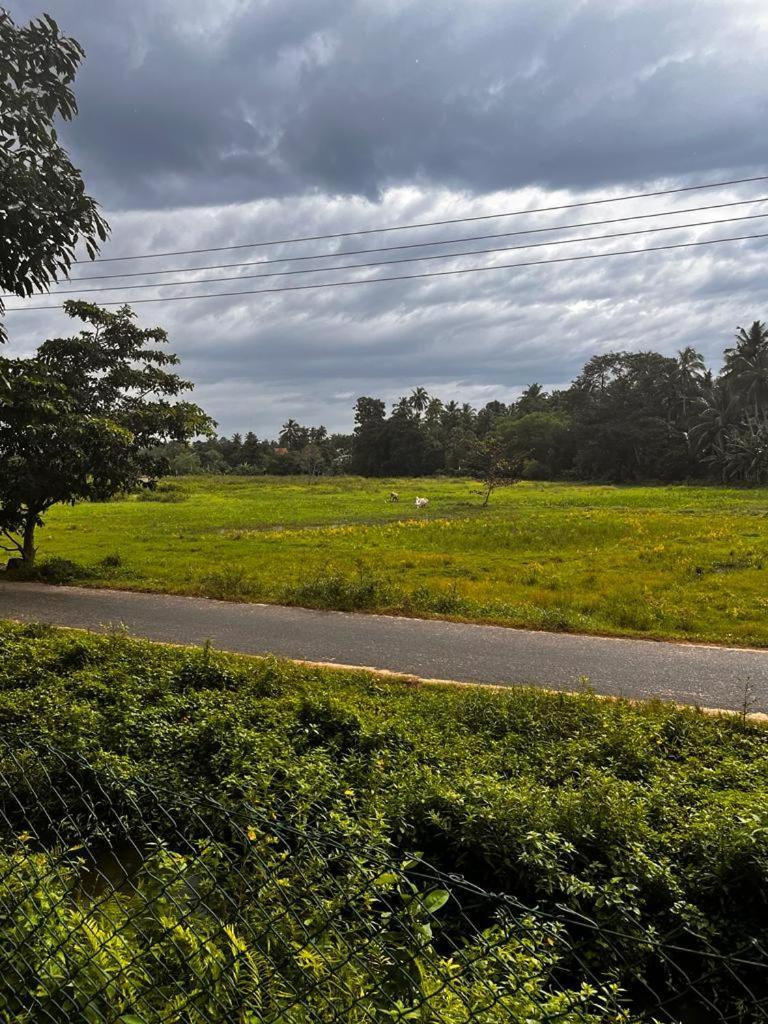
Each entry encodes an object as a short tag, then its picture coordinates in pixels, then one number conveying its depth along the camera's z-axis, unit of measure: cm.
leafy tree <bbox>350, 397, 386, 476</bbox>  9262
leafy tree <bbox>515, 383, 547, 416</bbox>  9956
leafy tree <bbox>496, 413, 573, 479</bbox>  7600
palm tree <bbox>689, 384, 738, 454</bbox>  6197
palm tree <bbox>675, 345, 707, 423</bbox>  6981
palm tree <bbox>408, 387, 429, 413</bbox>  10352
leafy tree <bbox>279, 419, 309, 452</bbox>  12025
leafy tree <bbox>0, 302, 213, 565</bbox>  1466
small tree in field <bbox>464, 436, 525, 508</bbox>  4003
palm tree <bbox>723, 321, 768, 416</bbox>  6300
